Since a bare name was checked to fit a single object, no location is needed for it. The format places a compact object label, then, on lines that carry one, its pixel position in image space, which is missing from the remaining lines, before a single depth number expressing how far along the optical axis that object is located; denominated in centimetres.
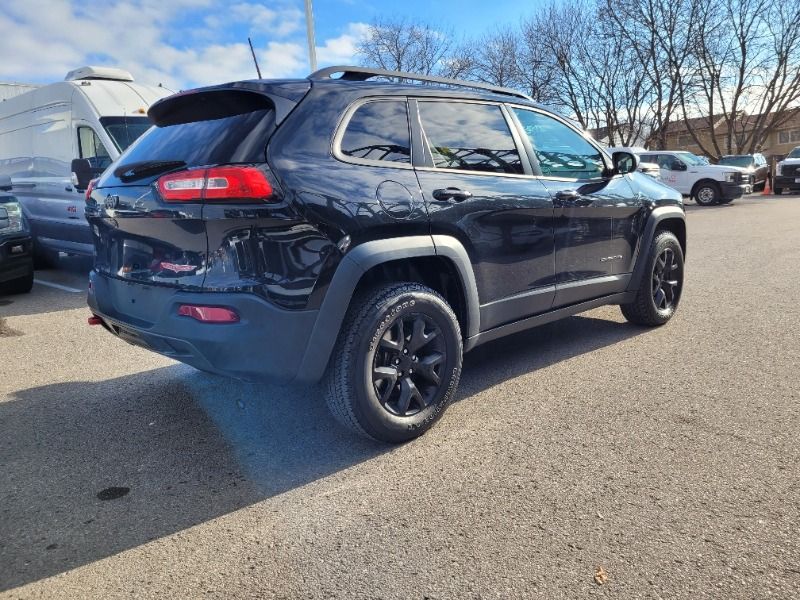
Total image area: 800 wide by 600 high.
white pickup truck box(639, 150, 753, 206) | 2017
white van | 800
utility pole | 1370
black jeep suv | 266
